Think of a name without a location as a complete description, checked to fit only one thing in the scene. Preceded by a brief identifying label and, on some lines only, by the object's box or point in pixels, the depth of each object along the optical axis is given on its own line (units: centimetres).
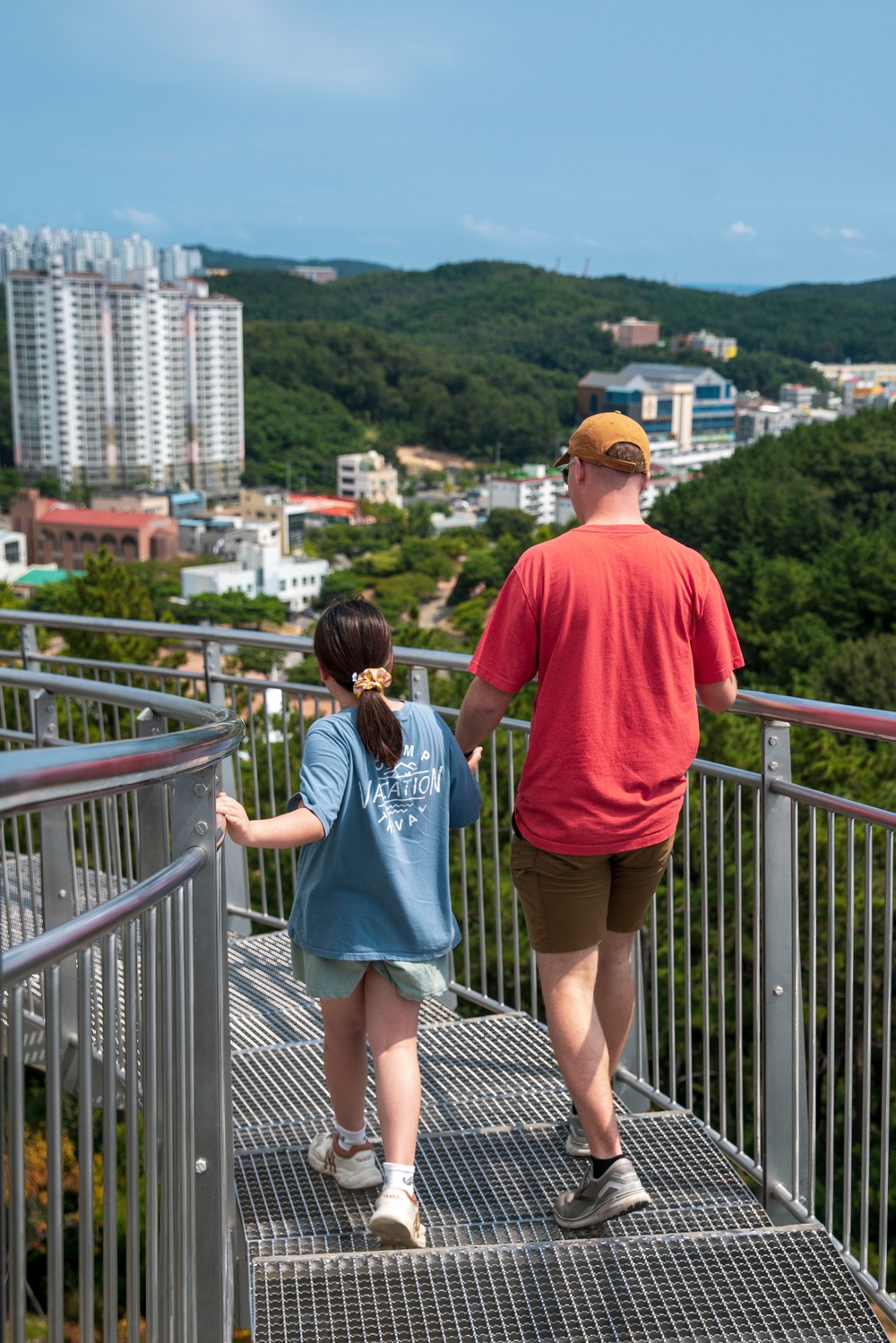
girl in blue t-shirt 264
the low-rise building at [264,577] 9194
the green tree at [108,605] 1501
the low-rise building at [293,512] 11925
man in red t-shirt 257
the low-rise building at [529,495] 12556
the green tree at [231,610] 8631
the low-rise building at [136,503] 11956
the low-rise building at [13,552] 10188
